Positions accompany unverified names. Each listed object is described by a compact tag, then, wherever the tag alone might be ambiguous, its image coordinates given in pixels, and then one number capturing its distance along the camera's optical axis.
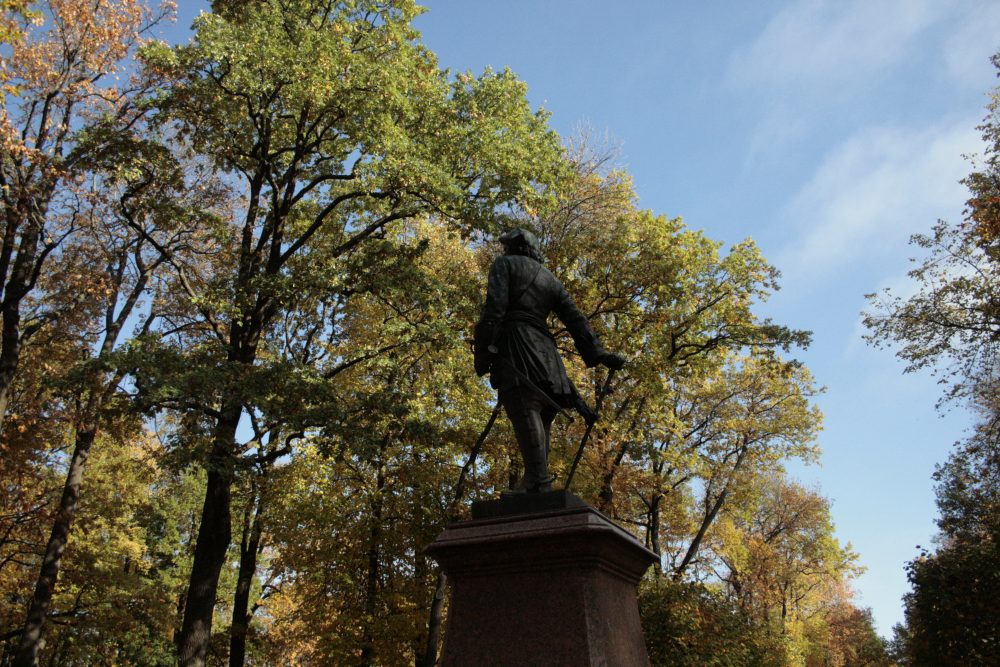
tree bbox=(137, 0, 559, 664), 12.62
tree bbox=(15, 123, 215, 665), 13.14
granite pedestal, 4.81
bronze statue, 5.94
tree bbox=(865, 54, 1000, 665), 17.55
